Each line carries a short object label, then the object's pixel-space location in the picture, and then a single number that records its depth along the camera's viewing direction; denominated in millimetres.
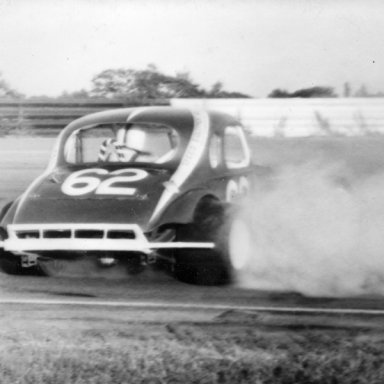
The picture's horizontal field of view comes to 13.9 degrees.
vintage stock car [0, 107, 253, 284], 10306
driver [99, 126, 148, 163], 11581
